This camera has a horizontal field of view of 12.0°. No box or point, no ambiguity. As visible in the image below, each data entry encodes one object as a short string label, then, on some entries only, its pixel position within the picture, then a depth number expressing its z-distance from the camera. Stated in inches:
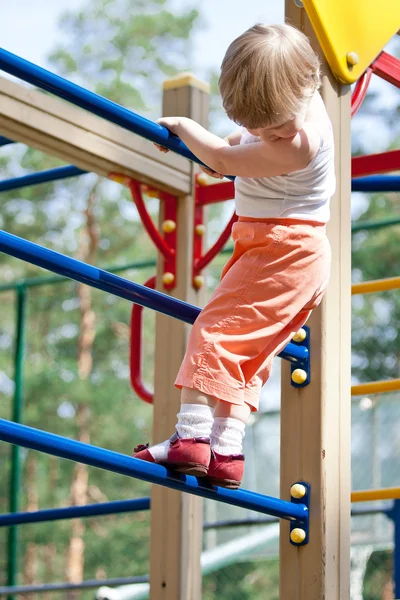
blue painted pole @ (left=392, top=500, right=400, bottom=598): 226.7
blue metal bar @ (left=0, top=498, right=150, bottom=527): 196.6
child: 106.6
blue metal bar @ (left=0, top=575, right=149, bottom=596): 250.2
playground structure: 115.0
